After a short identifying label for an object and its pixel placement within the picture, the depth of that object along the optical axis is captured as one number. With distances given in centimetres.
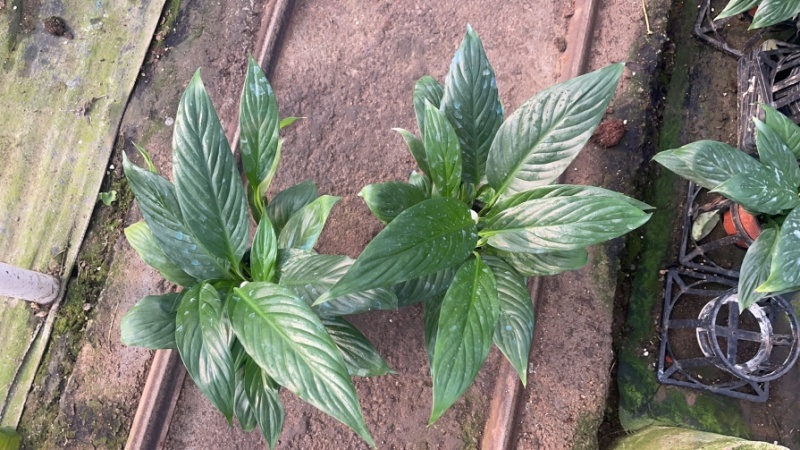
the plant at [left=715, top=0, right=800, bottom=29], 185
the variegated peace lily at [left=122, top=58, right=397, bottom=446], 111
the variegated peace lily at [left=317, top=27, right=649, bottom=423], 107
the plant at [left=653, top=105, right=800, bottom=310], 143
